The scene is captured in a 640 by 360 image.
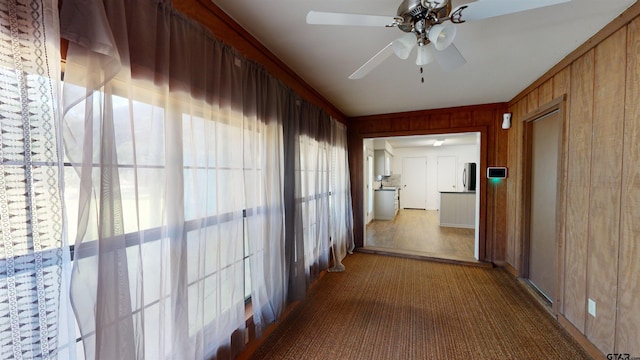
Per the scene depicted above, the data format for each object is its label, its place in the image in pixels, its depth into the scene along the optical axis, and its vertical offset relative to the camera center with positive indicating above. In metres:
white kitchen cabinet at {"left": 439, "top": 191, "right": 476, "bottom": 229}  5.72 -0.94
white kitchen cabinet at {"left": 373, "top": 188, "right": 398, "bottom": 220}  6.61 -0.90
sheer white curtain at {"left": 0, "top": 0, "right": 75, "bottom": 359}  0.65 -0.04
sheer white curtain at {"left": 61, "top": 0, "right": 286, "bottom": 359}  0.82 -0.03
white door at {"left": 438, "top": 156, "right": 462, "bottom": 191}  7.89 -0.03
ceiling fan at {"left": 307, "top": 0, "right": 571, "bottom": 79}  1.04 +0.75
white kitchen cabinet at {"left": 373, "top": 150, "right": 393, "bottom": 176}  6.96 +0.34
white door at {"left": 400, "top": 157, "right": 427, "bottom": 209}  8.30 -0.39
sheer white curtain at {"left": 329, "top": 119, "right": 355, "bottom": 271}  3.31 -0.41
